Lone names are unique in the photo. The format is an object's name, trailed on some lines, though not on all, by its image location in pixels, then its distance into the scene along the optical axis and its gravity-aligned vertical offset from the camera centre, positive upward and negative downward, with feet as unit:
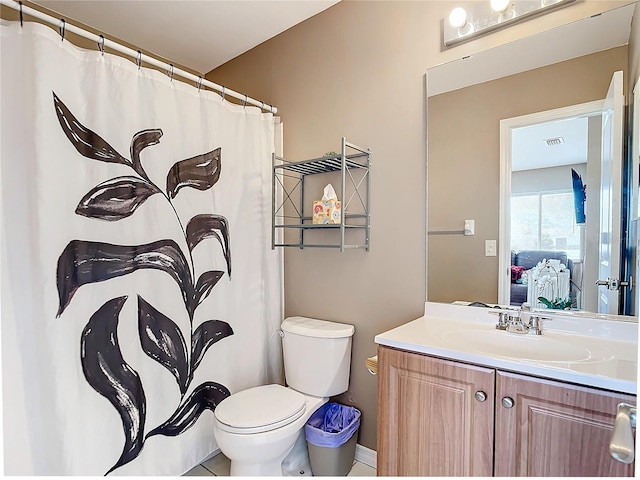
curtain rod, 4.05 +2.57
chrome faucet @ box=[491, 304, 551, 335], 4.38 -1.22
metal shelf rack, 5.87 +0.71
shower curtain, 4.17 -0.43
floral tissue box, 5.84 +0.30
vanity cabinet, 3.02 -1.95
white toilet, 4.77 -2.68
